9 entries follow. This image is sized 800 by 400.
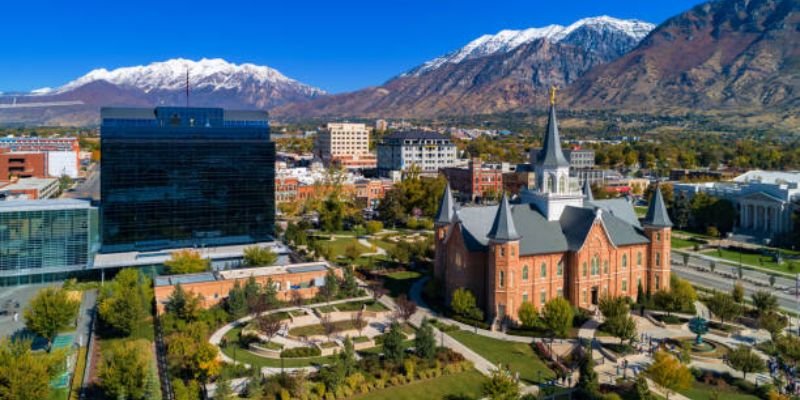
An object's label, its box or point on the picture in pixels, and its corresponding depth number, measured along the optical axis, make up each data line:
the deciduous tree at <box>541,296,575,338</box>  47.81
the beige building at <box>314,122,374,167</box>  184.75
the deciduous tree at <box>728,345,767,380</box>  40.78
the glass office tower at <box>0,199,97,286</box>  66.50
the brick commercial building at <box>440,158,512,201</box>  136.00
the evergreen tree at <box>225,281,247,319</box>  54.66
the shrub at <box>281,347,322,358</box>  46.09
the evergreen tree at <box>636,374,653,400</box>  37.69
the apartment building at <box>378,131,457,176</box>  164.62
